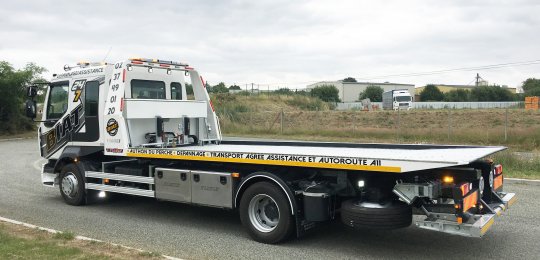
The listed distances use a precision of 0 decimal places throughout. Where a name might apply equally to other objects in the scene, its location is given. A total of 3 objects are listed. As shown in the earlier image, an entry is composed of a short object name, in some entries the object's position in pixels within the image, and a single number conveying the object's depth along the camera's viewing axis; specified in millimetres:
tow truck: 5500
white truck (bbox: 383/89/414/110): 53188
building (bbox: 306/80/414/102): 114250
